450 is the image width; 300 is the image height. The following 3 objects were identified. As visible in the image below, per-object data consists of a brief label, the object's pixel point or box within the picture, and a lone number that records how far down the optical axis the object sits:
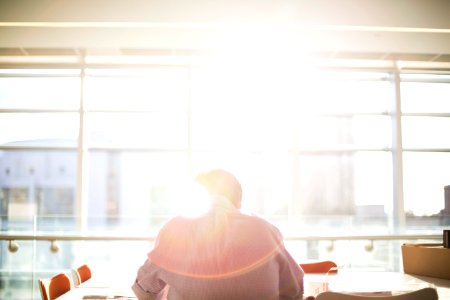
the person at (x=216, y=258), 1.87
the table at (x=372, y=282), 2.44
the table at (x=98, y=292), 2.35
